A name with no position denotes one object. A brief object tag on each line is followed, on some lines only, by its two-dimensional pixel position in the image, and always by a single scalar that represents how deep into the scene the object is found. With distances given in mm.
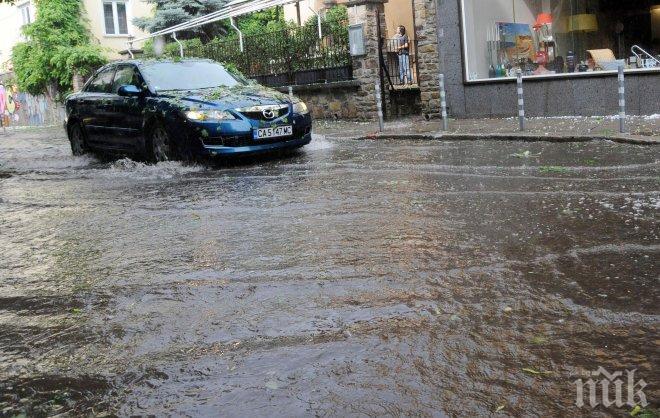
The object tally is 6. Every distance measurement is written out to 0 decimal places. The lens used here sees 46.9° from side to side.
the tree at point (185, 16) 30672
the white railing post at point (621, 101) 11562
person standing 19484
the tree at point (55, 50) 33719
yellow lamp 16422
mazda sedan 11148
